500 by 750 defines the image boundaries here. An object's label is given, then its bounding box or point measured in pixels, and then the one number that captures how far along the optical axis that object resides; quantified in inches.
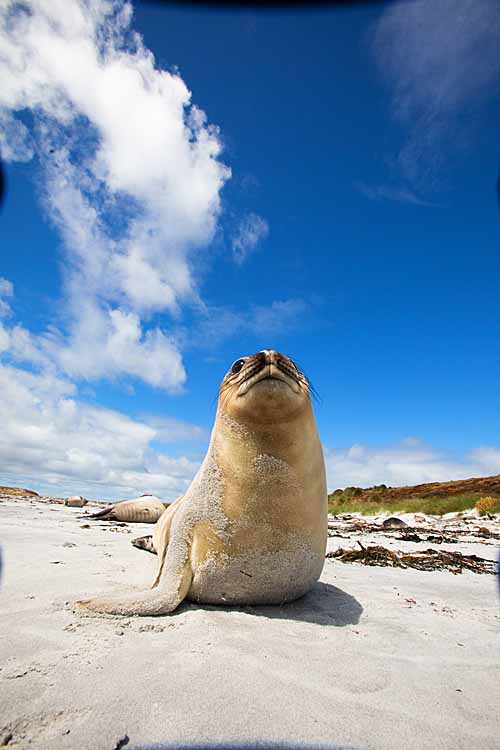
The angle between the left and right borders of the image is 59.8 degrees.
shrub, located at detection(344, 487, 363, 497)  1177.4
